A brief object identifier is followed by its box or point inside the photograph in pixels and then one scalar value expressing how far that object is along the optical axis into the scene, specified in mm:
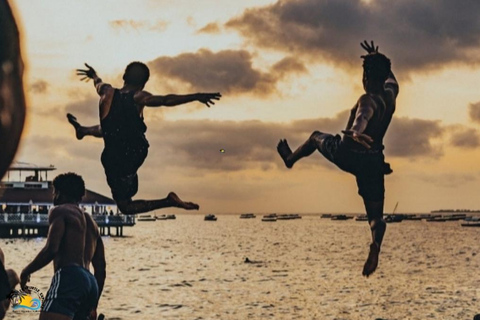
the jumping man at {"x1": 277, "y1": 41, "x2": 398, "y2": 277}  4719
